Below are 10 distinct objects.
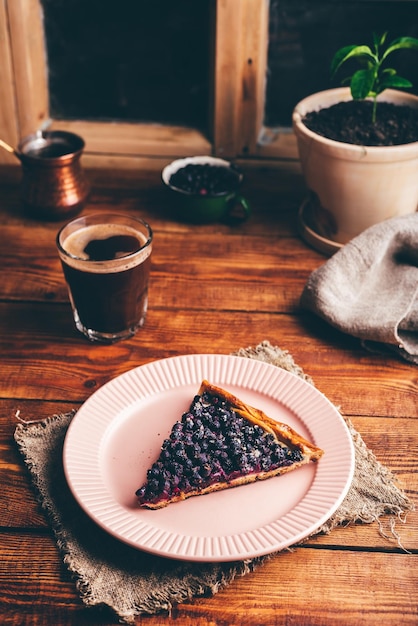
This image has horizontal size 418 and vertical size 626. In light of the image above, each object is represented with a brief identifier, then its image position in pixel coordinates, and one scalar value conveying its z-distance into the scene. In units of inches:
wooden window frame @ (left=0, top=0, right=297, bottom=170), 66.5
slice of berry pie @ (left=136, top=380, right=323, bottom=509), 37.3
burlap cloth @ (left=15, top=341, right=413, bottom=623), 33.9
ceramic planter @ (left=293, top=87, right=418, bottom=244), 55.6
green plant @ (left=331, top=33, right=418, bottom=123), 55.7
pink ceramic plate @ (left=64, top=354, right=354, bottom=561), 34.9
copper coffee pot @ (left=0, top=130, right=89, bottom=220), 62.3
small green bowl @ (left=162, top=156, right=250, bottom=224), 63.8
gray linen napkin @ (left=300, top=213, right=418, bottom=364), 50.3
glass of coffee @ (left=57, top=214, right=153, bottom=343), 48.1
